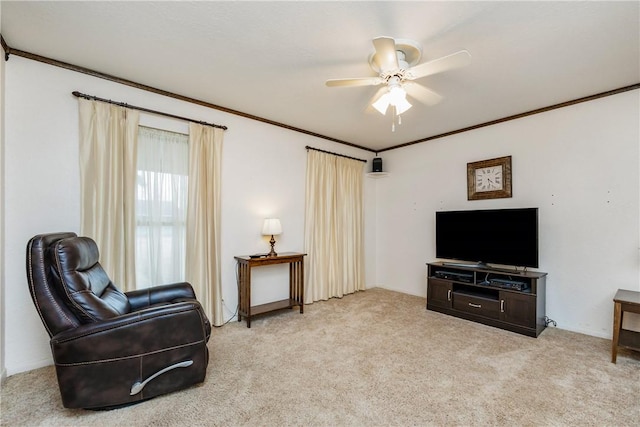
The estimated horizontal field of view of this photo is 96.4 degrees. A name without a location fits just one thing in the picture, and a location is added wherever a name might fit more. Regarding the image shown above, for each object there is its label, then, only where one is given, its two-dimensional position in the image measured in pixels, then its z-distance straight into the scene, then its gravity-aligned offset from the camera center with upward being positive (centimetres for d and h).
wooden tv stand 302 -101
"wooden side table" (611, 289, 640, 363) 233 -93
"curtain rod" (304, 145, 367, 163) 425 +91
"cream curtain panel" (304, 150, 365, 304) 425 -26
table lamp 354 -22
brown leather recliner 167 -78
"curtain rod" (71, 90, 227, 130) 251 +101
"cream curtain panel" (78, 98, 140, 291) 253 +25
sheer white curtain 286 +4
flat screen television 320 -32
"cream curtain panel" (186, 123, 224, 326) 313 -10
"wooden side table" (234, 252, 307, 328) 325 -92
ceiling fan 184 +102
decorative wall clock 366 +42
